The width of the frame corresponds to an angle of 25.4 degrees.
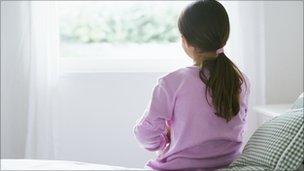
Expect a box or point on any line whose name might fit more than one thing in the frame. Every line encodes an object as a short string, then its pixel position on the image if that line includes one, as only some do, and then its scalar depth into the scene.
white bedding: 2.06
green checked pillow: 1.94
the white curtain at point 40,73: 3.41
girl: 2.21
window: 3.57
